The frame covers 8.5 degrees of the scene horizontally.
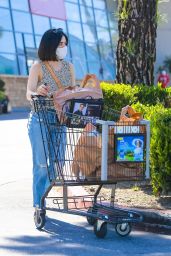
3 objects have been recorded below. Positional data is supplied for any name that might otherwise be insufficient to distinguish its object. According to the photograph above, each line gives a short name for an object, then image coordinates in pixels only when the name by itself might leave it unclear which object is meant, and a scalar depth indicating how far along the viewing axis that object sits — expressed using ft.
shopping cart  36.55
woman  39.75
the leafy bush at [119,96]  61.15
